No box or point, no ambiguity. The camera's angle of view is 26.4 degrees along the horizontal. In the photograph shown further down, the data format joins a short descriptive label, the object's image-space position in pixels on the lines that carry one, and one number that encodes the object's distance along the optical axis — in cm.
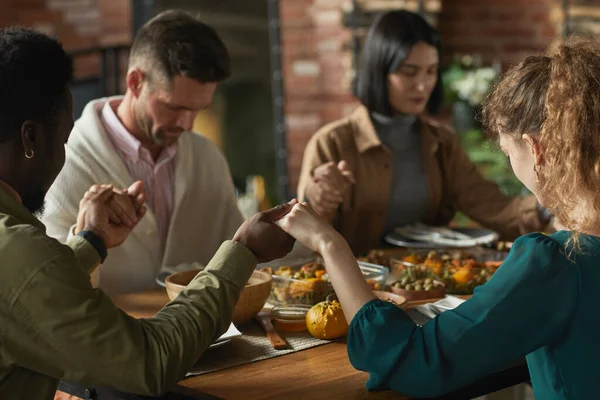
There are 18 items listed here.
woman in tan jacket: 263
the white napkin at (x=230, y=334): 174
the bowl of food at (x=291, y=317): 183
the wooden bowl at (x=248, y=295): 182
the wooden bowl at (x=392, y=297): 185
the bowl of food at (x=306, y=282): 189
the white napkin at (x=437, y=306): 184
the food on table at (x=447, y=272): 201
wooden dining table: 162
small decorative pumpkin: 178
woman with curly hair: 156
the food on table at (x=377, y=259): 218
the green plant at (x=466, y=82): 369
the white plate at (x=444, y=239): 236
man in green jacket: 142
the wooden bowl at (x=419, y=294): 194
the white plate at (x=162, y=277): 201
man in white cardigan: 223
